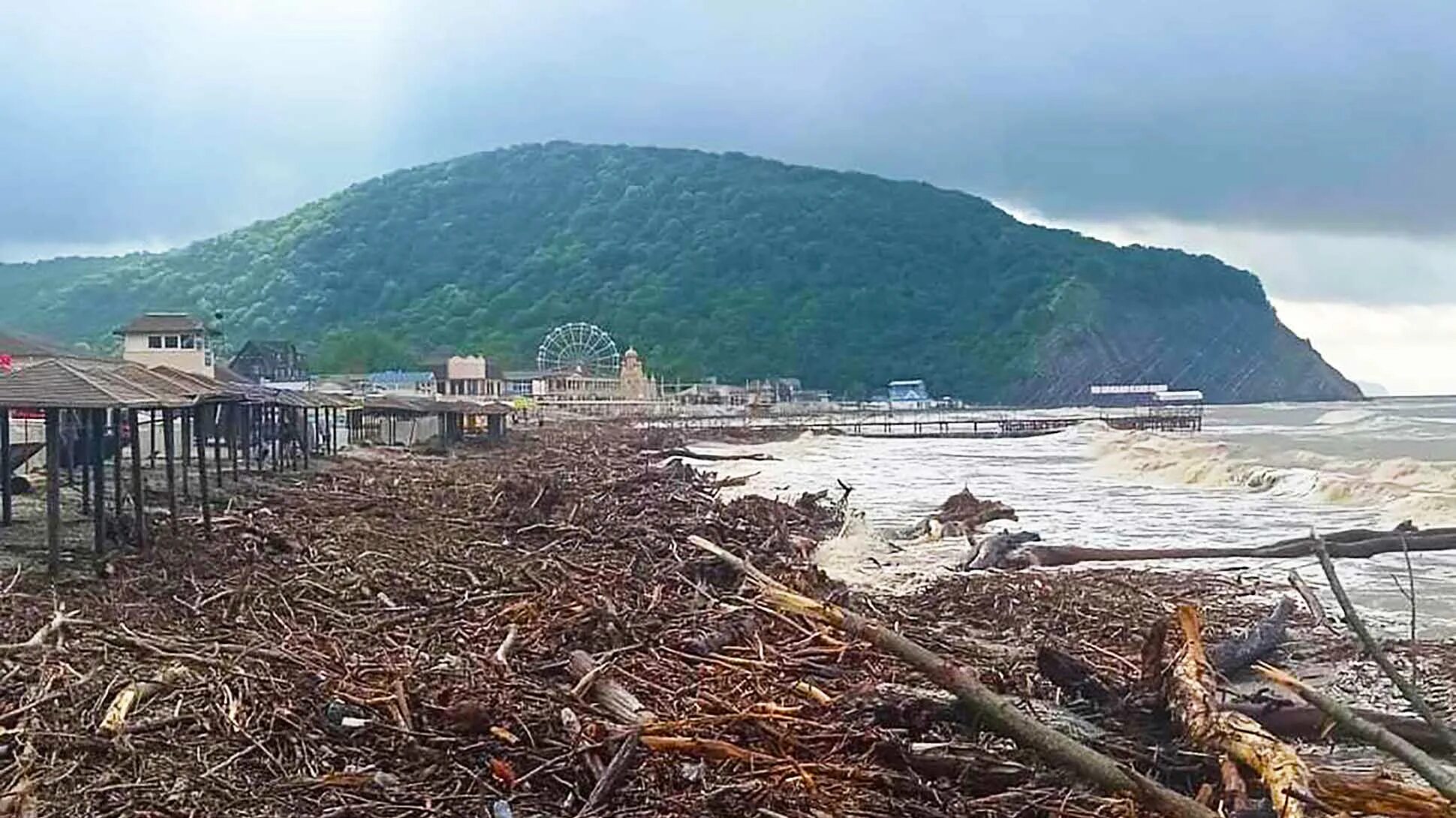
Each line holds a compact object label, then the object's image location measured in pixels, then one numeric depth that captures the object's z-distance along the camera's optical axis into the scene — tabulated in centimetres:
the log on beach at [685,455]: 4587
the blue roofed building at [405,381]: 8562
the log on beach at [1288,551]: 1611
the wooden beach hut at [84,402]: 1279
